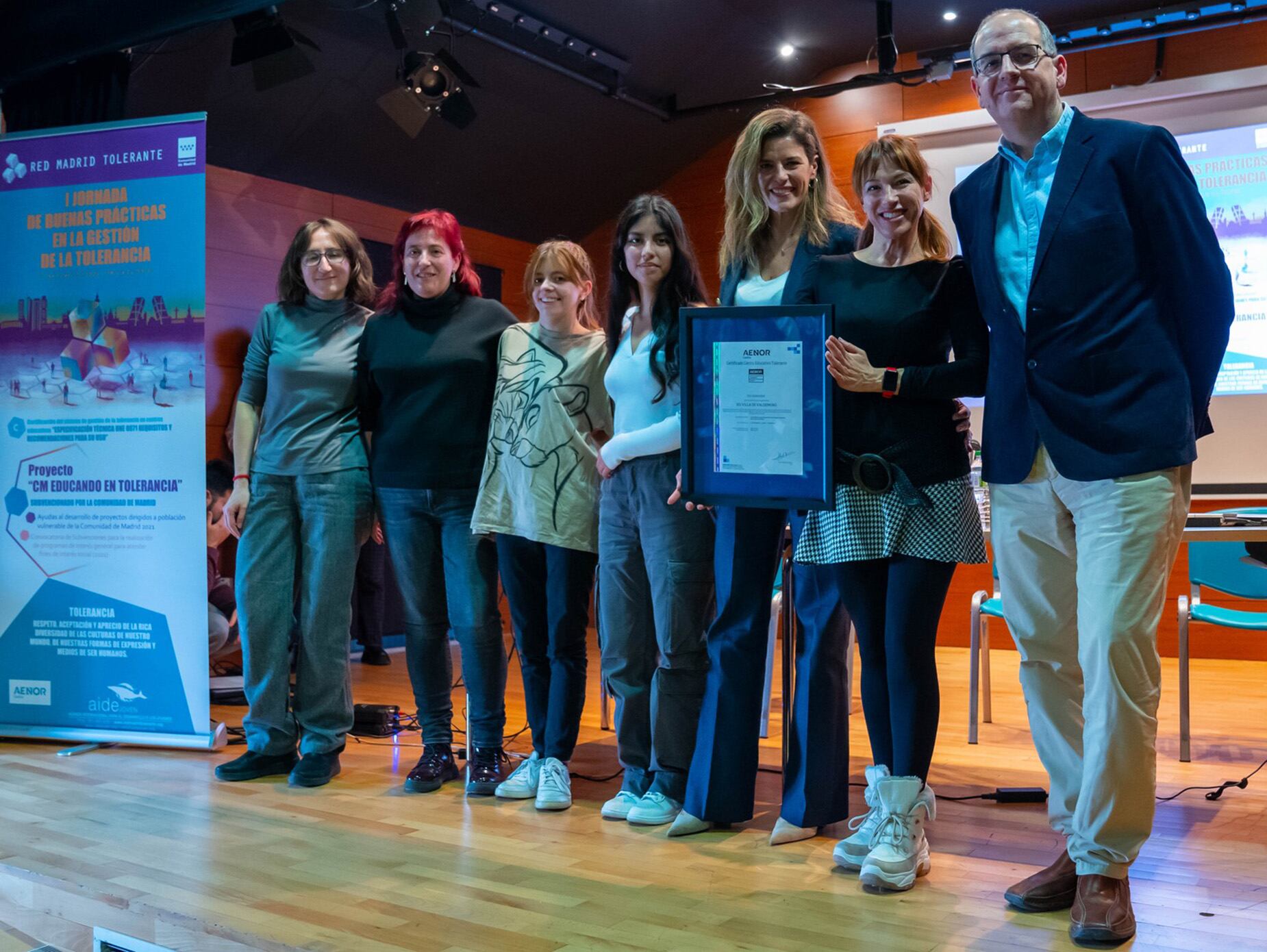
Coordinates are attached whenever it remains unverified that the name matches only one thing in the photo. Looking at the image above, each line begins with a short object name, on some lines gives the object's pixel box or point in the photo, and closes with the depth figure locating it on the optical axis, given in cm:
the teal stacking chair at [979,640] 373
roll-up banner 367
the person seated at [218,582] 465
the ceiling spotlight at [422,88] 528
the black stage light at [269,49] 462
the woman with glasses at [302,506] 326
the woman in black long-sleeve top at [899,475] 222
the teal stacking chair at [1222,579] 354
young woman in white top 271
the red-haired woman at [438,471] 311
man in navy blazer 188
